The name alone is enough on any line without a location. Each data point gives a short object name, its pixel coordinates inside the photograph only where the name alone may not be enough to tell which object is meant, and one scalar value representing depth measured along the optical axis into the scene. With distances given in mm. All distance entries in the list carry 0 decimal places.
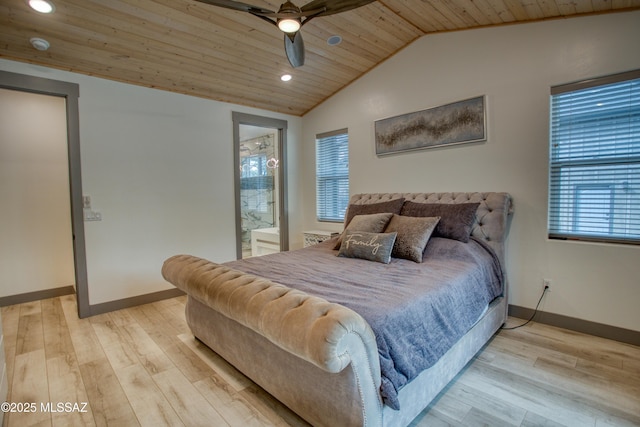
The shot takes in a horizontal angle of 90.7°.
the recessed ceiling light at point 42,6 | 2343
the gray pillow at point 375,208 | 3361
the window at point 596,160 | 2516
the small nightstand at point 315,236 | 4656
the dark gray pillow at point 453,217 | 2867
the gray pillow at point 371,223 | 3072
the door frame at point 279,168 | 4426
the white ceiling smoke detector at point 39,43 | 2699
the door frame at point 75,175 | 3066
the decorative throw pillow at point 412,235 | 2729
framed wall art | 3252
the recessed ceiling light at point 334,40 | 3342
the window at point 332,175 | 4660
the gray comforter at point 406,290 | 1561
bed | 1417
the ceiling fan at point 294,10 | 1825
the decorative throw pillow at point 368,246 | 2722
